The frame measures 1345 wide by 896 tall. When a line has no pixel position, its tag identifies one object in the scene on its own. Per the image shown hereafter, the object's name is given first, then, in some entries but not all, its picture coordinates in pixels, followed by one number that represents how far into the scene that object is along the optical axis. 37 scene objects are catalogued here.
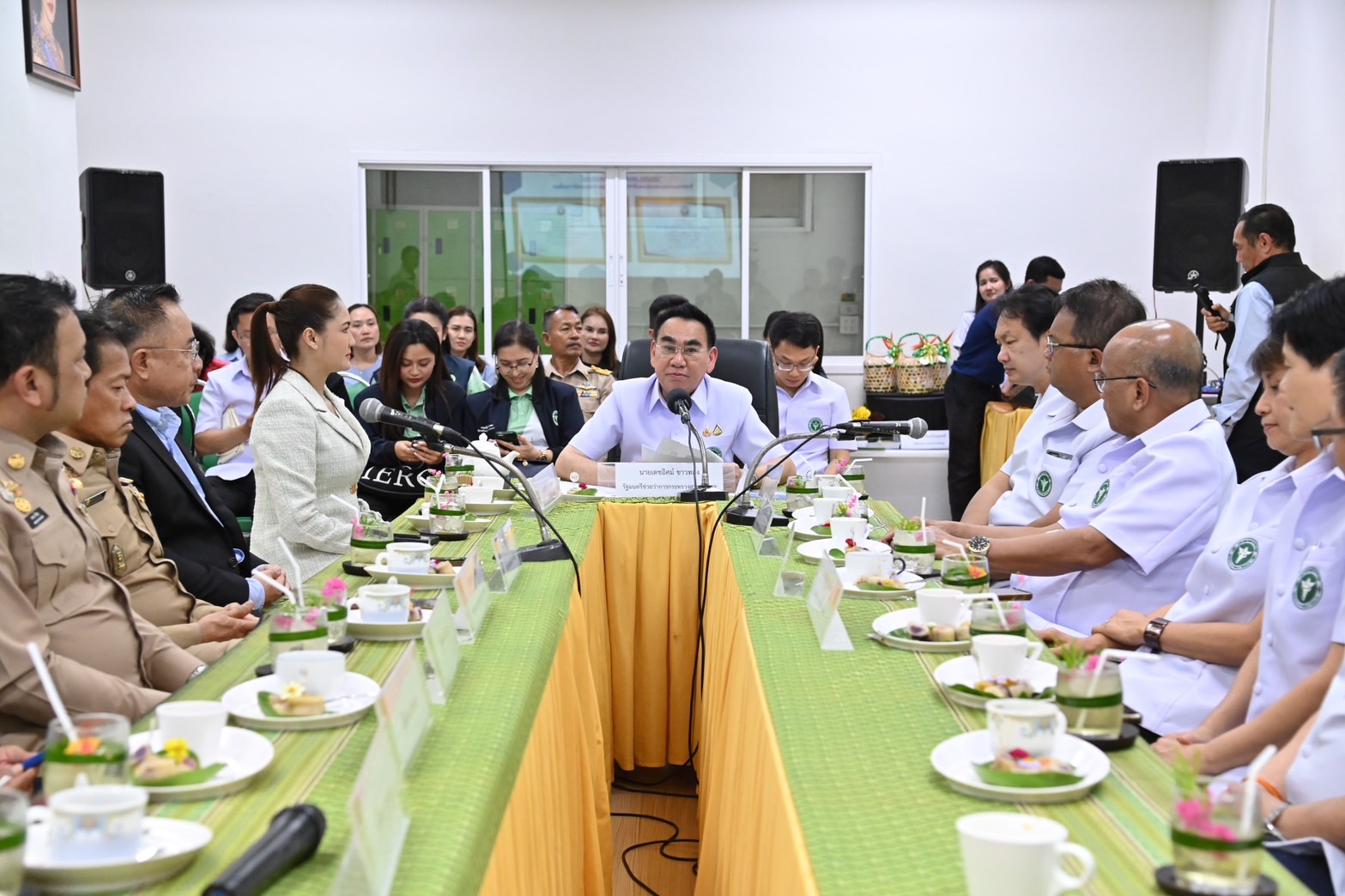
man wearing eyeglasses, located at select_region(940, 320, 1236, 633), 2.47
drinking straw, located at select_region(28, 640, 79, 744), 1.14
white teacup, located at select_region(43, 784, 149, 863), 1.06
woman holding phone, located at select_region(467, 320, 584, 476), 4.86
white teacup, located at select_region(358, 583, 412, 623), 1.93
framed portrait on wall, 4.57
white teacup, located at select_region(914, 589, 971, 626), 1.90
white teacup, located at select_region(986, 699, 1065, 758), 1.30
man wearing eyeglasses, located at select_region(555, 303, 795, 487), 3.92
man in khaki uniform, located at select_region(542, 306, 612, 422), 5.47
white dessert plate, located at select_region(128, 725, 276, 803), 1.26
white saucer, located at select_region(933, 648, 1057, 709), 1.60
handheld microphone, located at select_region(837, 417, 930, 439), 2.57
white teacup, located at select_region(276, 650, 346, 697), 1.55
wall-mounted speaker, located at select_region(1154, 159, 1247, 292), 6.84
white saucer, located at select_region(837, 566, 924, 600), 2.24
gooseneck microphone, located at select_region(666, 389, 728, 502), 3.35
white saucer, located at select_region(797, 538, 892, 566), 2.57
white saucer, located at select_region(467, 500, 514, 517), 3.22
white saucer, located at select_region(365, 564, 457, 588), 2.26
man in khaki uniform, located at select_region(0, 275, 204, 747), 1.74
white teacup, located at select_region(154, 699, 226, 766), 1.32
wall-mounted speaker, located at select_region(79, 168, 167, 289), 6.66
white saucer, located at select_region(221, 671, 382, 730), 1.48
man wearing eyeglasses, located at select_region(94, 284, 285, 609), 2.69
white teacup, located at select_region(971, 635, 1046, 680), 1.61
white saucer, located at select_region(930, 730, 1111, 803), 1.26
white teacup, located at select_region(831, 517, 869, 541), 2.73
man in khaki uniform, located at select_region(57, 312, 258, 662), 2.27
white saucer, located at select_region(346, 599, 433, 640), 1.92
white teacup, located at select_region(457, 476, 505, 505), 3.25
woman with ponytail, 3.16
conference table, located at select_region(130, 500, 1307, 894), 1.17
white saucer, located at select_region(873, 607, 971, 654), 1.86
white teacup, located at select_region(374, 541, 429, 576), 2.30
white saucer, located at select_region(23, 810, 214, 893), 1.04
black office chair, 4.41
